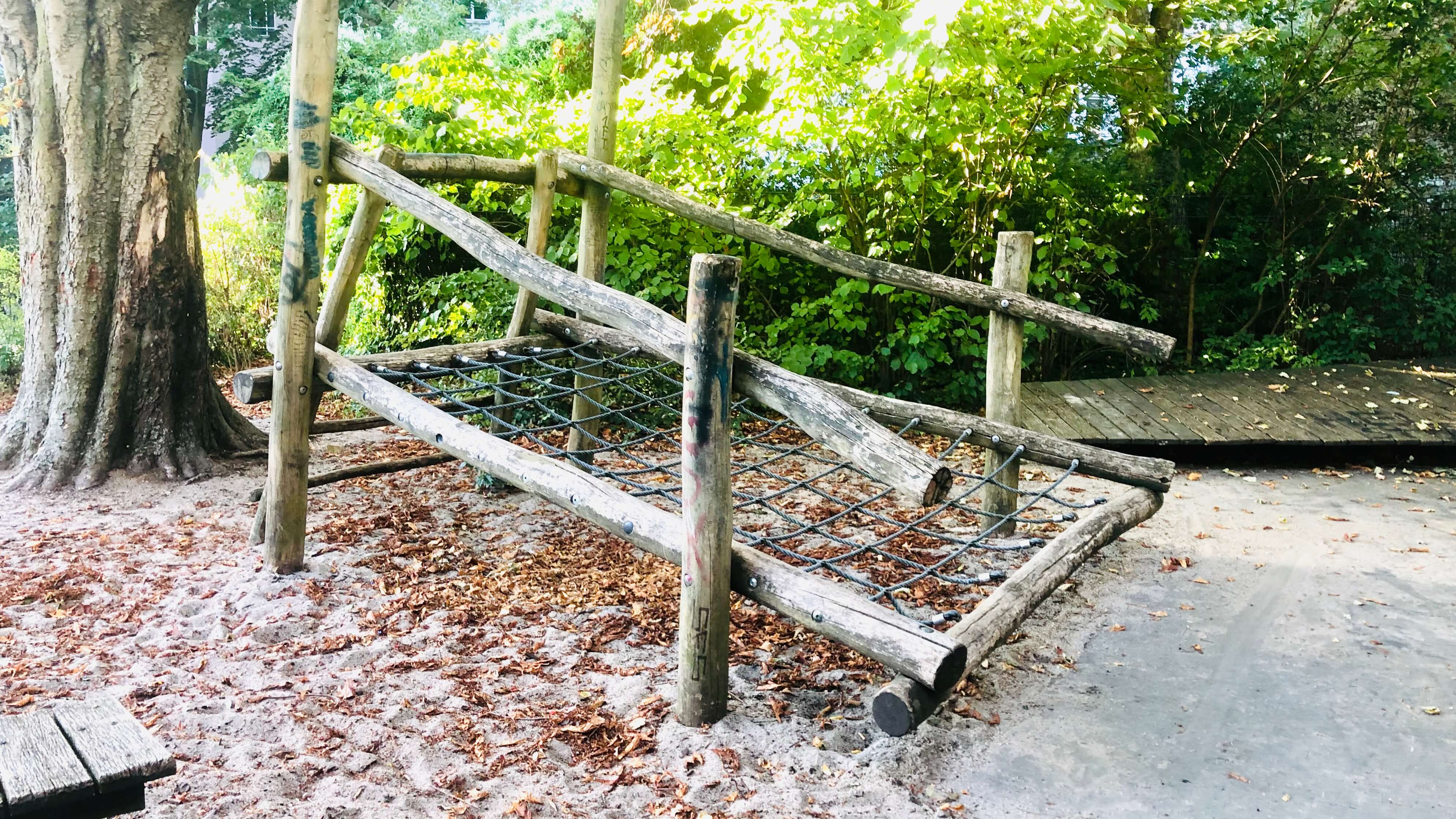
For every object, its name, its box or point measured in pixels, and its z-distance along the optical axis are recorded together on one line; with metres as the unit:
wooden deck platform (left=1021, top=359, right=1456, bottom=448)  5.98
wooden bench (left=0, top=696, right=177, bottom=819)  1.56
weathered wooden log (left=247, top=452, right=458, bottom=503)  4.44
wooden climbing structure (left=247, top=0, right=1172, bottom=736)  2.71
